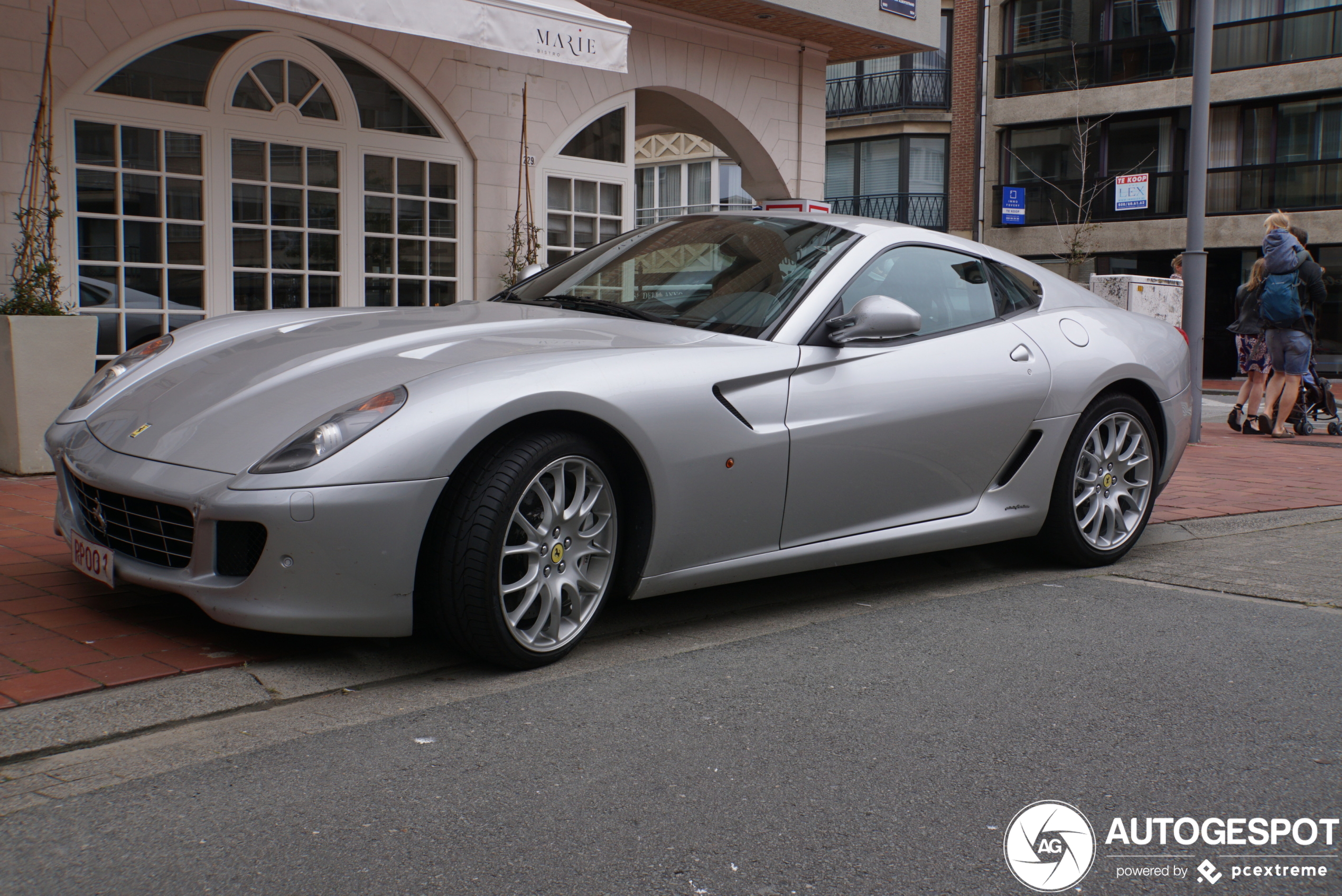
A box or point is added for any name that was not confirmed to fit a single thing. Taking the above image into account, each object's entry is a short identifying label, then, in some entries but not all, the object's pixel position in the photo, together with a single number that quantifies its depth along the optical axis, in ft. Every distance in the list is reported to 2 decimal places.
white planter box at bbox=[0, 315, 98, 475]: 21.04
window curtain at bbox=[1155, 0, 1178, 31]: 90.27
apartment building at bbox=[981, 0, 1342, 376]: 84.17
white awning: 22.70
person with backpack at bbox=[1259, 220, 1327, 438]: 34.88
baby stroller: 36.99
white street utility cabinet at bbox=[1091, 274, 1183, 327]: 34.01
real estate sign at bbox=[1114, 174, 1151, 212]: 89.86
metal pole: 32.60
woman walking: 36.09
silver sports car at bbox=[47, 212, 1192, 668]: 10.29
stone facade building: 25.29
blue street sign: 39.37
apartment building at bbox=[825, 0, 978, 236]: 101.09
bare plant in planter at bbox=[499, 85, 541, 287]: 33.04
